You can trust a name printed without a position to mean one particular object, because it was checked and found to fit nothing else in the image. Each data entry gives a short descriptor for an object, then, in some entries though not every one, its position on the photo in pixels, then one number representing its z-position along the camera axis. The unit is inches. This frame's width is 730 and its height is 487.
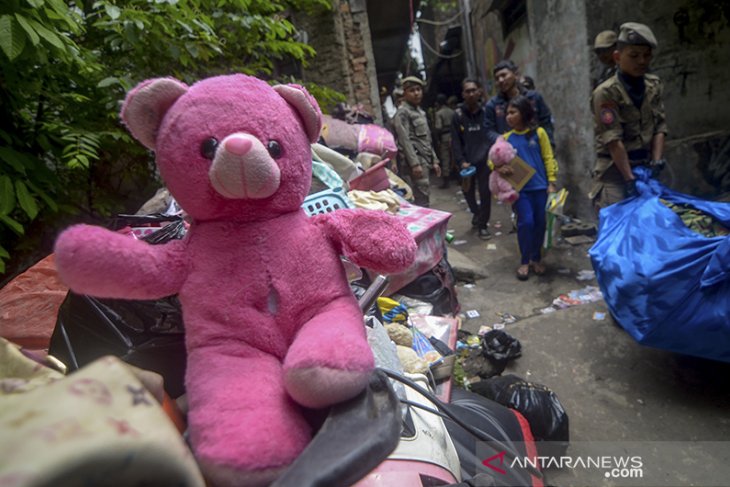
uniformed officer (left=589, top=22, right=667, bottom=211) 113.0
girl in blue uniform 148.9
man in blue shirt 168.2
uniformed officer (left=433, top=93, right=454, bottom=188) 370.3
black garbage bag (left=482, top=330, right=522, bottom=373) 104.0
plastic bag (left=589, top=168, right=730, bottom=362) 77.3
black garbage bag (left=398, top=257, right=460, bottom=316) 111.2
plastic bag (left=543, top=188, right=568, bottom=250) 147.1
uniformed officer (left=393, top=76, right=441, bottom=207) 207.2
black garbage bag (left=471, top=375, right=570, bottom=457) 77.2
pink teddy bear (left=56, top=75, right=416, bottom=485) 30.4
